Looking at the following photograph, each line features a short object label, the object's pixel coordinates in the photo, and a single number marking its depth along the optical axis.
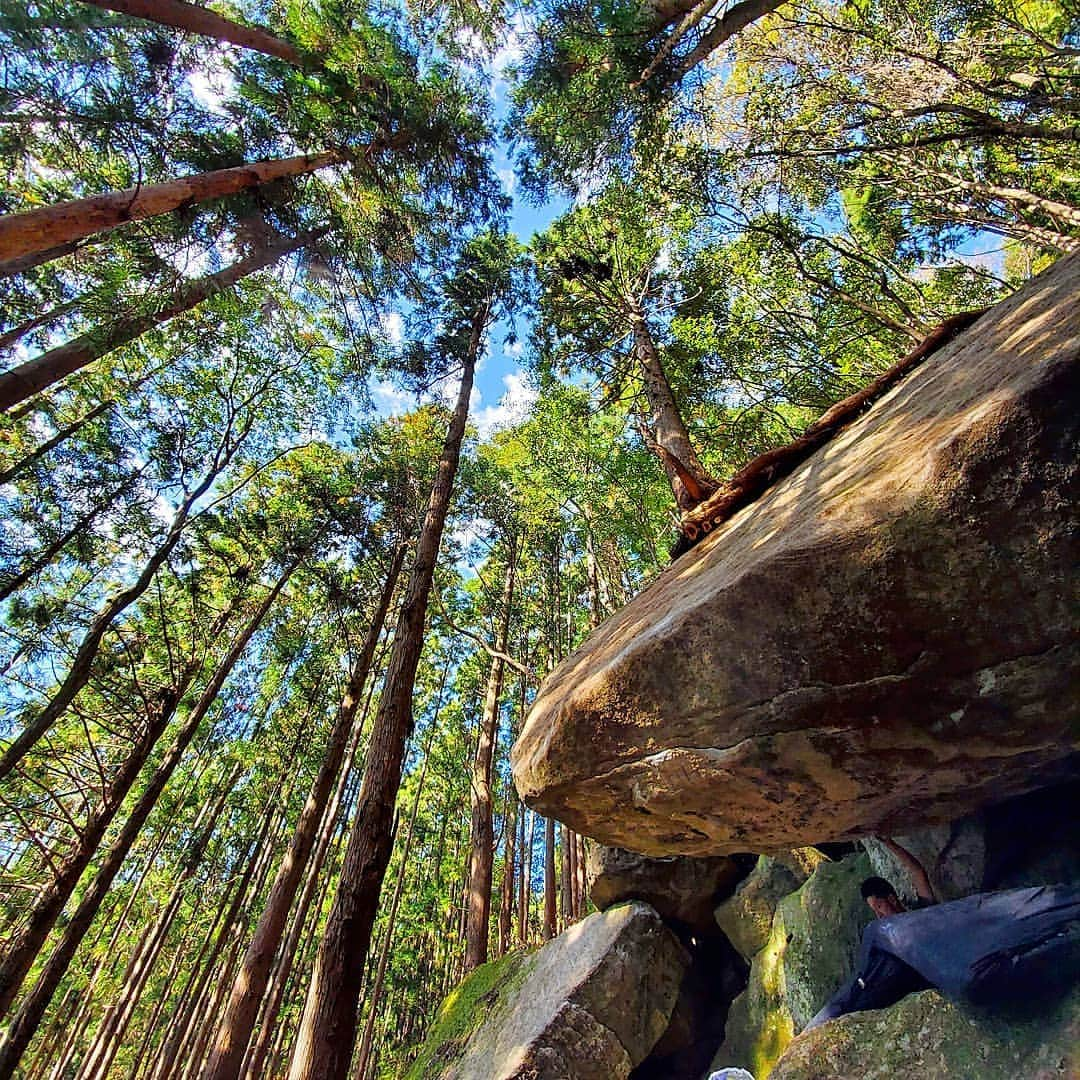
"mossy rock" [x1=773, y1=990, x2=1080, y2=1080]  2.23
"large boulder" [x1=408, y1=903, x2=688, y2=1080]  4.39
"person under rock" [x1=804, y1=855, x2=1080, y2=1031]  2.39
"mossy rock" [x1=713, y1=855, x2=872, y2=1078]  3.85
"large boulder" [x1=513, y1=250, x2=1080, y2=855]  1.93
